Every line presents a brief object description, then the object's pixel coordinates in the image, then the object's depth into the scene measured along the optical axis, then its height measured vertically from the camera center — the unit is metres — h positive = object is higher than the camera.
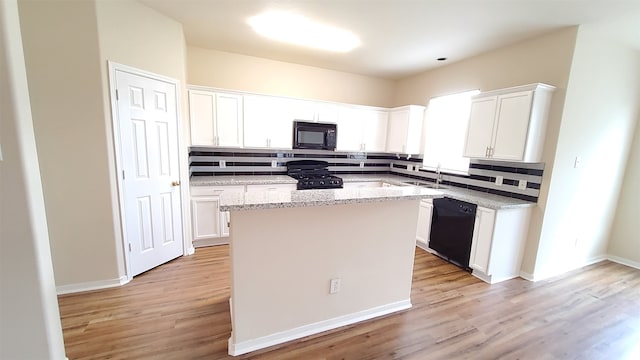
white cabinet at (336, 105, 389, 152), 4.25 +0.31
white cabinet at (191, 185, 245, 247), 3.35 -1.02
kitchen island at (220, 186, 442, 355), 1.67 -0.85
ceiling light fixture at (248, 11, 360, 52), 2.60 +1.27
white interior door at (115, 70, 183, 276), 2.47 -0.31
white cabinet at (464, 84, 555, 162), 2.60 +0.34
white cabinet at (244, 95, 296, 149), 3.65 +0.31
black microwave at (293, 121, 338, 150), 3.92 +0.15
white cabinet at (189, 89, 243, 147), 3.37 +0.31
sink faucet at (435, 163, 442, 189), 3.98 -0.42
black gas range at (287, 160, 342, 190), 3.87 -0.50
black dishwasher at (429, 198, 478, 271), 2.98 -0.98
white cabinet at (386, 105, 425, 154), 4.17 +0.34
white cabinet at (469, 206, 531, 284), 2.74 -0.99
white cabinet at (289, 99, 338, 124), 3.90 +0.54
